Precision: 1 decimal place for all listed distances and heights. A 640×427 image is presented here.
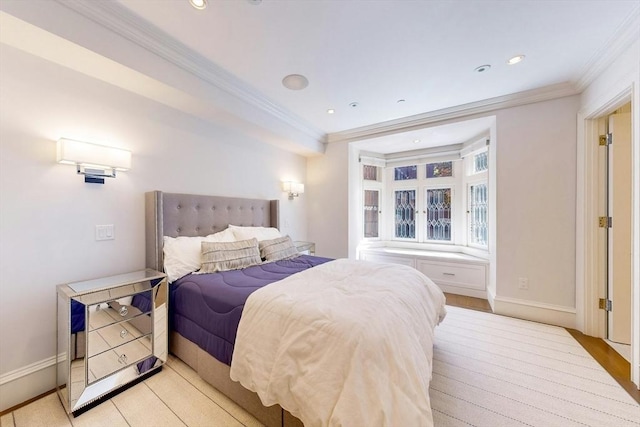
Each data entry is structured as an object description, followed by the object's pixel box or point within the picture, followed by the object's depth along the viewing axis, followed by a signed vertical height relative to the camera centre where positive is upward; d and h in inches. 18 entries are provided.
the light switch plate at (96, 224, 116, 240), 77.4 -6.5
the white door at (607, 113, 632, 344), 89.8 -7.5
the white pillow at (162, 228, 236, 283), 82.1 -15.5
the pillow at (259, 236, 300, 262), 106.2 -17.1
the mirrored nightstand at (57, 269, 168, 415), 58.8 -33.1
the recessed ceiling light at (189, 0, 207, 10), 60.8 +53.9
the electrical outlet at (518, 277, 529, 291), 110.8 -33.4
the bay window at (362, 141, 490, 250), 156.2 +8.8
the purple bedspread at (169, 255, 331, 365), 60.8 -25.6
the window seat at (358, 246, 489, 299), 140.6 -34.4
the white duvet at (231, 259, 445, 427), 38.4 -26.6
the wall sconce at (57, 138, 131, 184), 66.7 +16.1
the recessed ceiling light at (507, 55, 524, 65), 84.6 +54.7
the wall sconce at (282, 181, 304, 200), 149.9 +15.5
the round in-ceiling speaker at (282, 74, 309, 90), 95.3 +53.8
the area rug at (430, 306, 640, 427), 58.0 -49.9
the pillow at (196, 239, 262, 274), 85.7 -16.6
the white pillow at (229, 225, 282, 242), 109.7 -10.0
